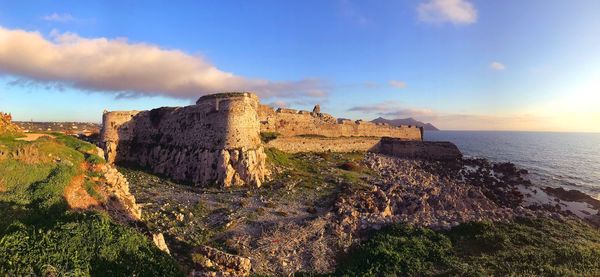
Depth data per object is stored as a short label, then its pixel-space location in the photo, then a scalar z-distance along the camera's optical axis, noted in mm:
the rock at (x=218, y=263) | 14814
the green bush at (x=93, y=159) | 21719
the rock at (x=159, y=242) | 14453
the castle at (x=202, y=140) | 30691
